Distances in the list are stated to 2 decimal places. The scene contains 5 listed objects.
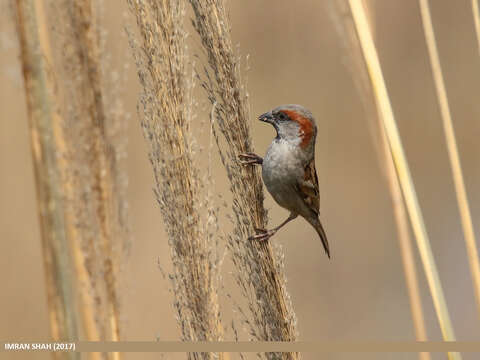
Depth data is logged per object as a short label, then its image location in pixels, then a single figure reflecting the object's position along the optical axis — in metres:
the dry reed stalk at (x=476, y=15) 4.26
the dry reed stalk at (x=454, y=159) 4.29
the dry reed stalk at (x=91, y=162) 4.32
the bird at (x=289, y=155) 5.12
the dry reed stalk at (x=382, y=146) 5.13
